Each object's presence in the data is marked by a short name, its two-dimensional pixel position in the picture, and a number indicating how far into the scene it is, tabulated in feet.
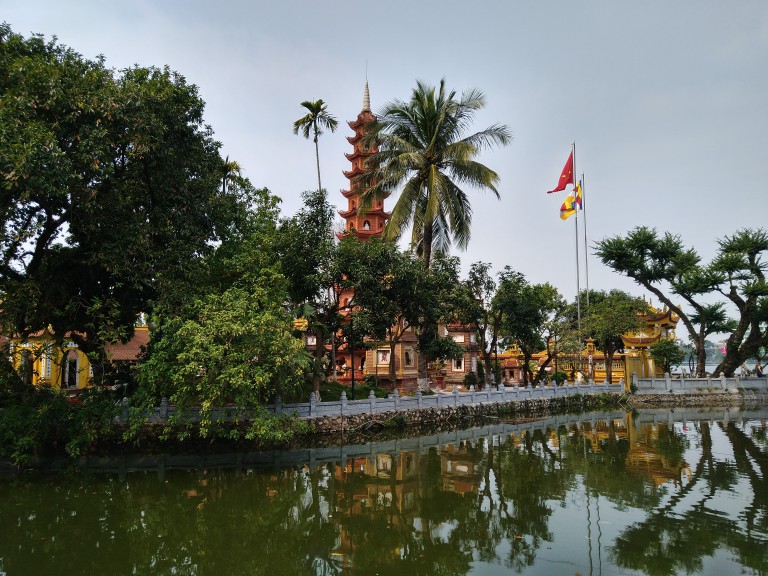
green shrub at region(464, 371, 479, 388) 99.78
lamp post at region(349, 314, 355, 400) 57.52
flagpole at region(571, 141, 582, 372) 93.56
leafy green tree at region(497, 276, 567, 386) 81.35
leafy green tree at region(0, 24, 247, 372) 35.07
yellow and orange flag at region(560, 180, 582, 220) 94.84
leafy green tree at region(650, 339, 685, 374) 105.40
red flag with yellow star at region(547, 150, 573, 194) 93.61
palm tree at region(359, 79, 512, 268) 67.46
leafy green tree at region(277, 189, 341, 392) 54.03
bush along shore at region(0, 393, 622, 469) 40.81
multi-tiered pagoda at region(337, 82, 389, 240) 114.73
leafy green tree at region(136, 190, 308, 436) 39.45
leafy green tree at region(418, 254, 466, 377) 62.85
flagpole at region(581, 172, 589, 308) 102.93
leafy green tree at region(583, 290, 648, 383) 96.48
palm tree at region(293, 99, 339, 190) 79.41
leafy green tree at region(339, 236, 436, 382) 55.72
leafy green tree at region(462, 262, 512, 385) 78.14
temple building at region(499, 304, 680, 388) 108.88
